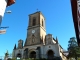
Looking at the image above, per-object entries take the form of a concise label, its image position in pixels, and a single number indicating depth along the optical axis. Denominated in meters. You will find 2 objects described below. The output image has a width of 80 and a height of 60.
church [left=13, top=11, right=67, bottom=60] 18.68
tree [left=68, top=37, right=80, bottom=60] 18.46
